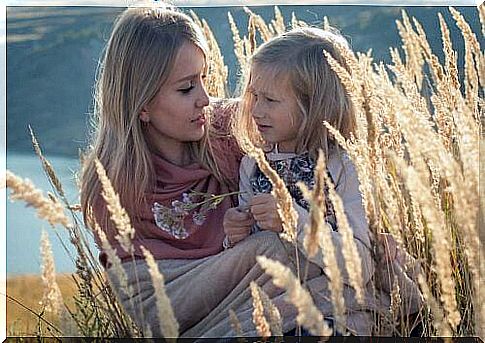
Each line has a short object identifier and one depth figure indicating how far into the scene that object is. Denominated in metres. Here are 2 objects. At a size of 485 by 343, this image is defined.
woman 1.75
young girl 1.75
